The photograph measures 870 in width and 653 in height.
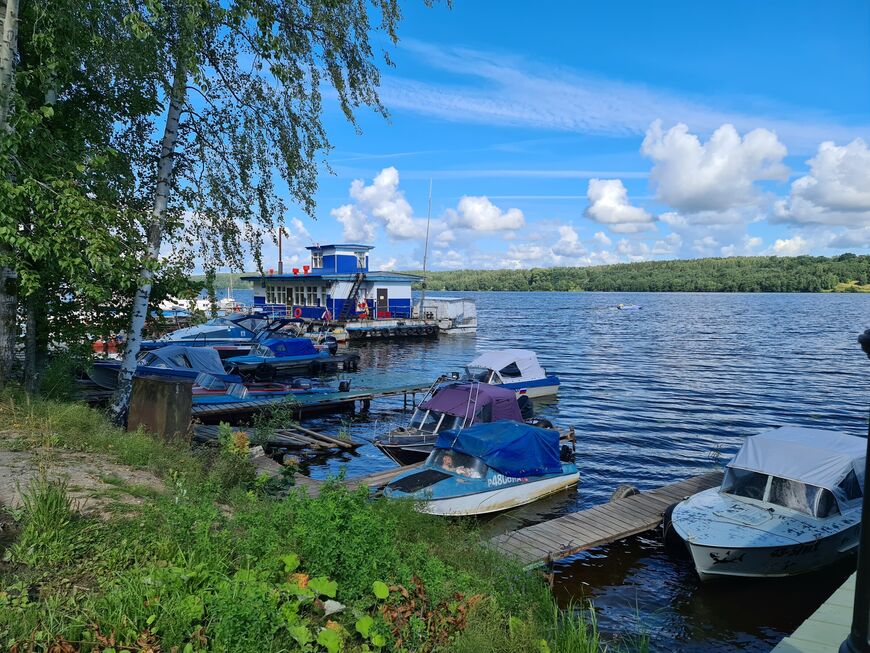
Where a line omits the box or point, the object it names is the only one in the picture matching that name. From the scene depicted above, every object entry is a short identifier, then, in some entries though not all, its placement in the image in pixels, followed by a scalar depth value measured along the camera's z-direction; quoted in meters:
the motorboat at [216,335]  35.70
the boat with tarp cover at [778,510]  11.01
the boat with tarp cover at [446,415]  17.11
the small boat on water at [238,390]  22.22
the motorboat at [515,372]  28.05
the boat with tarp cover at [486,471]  13.39
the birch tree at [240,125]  11.38
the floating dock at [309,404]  20.88
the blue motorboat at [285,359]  32.12
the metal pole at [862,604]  2.51
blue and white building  54.34
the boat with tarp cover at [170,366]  22.97
